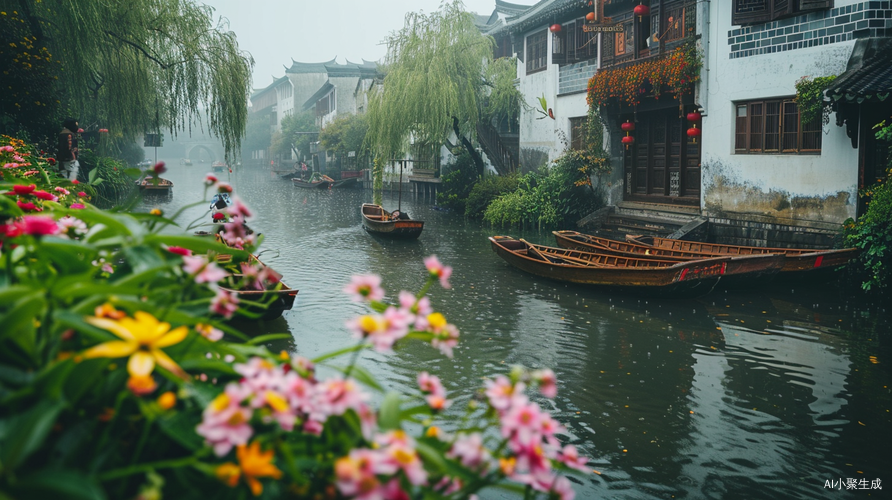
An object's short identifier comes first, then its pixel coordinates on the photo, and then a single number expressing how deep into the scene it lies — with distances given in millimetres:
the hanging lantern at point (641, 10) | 15594
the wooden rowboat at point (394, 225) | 17625
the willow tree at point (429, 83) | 22234
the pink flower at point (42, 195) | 2463
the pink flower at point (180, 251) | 1870
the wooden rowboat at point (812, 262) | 10719
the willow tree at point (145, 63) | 12070
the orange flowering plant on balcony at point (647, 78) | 14734
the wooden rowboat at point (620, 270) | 10211
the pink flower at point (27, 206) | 2200
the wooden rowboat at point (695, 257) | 10516
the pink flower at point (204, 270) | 1570
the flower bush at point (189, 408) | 1146
